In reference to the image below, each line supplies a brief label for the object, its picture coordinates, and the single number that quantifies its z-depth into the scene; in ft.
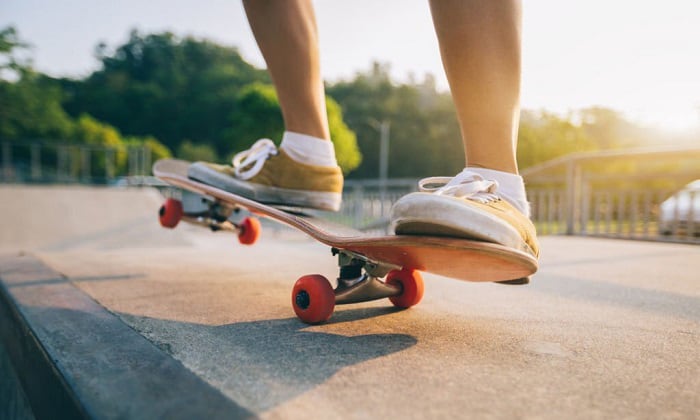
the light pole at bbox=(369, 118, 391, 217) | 144.32
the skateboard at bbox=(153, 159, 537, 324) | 3.06
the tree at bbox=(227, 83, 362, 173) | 124.67
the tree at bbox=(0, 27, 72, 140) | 48.49
